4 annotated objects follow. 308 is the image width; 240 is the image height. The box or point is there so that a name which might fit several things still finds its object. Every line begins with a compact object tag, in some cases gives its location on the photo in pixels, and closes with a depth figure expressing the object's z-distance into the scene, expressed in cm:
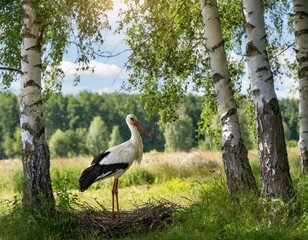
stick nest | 943
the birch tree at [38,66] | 968
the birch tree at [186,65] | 902
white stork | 1023
